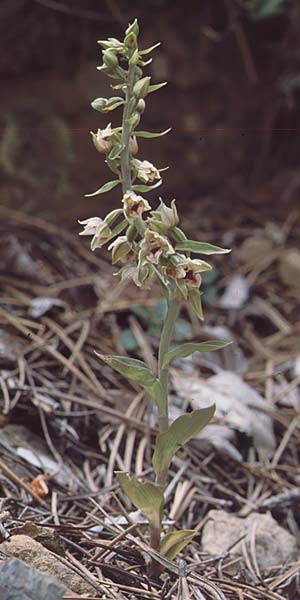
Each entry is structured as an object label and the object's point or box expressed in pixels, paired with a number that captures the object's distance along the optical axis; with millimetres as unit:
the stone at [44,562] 652
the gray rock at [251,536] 739
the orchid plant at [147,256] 658
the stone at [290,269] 1087
